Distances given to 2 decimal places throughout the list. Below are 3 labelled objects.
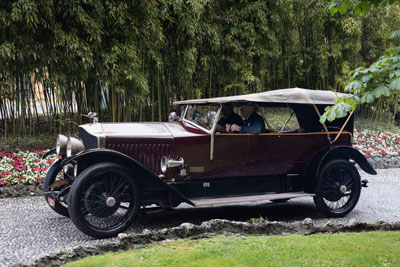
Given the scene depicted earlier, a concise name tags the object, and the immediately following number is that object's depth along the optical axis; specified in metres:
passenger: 5.08
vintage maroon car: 4.27
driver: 5.00
